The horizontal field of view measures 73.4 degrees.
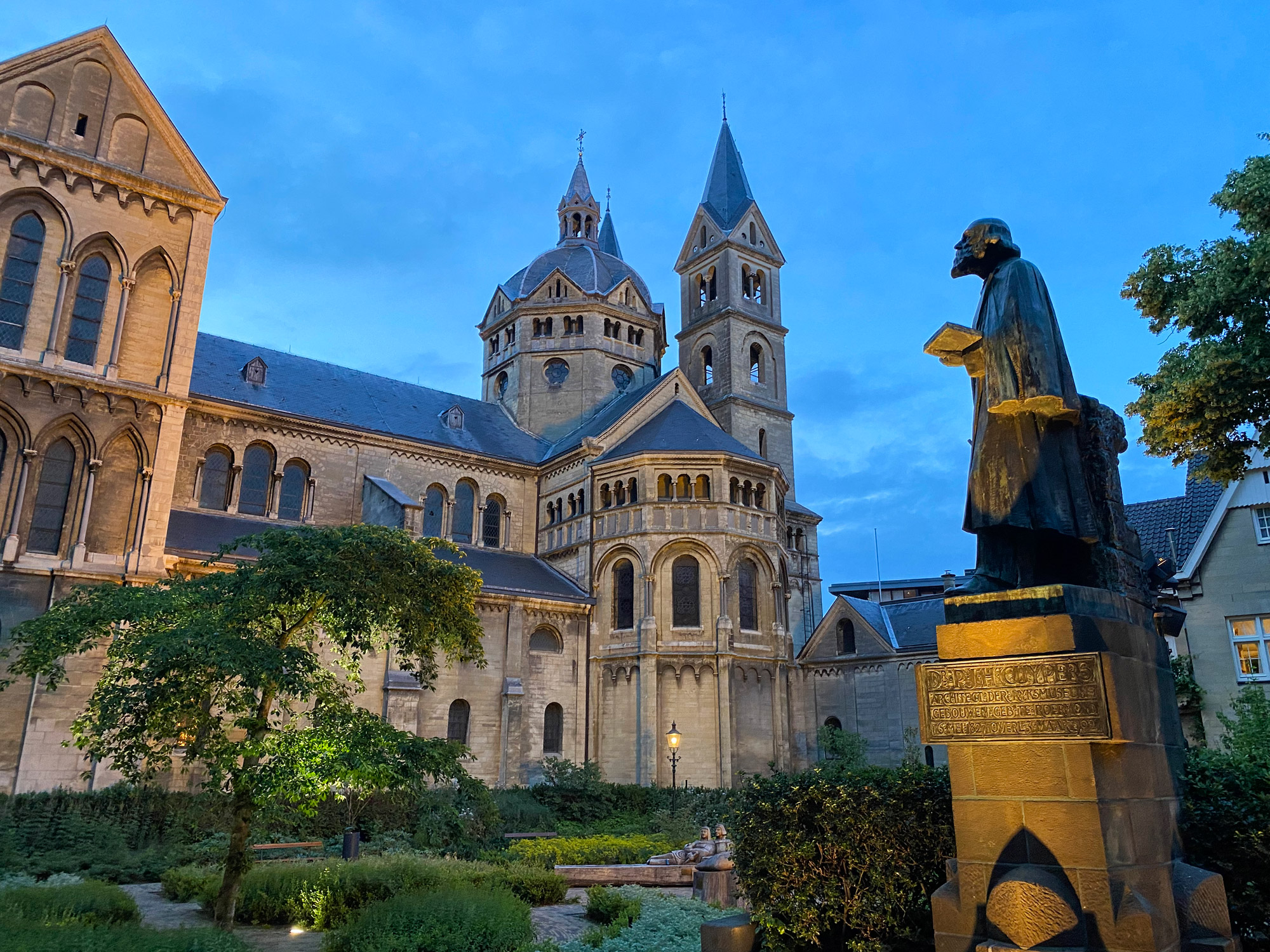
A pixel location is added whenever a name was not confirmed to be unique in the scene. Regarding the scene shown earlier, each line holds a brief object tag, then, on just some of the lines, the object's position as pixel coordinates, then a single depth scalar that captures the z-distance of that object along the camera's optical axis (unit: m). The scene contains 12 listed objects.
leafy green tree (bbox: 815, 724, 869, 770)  34.56
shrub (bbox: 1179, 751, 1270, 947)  6.66
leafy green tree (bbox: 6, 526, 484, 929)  11.71
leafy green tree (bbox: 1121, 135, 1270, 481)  13.02
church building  24.66
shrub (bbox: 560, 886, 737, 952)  10.16
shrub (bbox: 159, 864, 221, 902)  15.20
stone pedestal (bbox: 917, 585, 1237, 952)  5.55
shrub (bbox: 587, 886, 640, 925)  12.86
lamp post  30.83
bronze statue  6.70
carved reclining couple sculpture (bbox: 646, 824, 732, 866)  18.39
